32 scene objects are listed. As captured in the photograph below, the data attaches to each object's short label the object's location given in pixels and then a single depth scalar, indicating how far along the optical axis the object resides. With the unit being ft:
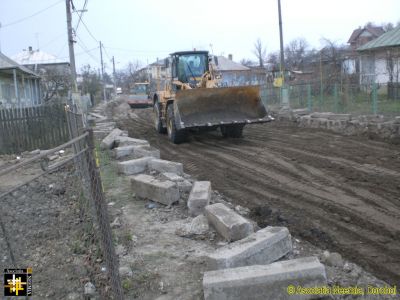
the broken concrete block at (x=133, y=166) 31.76
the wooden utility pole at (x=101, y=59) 218.50
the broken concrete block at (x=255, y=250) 14.61
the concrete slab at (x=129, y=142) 41.96
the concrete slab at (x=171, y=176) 26.02
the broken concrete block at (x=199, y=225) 19.38
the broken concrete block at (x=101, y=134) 56.51
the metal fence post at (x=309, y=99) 67.25
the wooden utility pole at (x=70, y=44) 80.53
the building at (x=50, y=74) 130.82
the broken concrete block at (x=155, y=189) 23.35
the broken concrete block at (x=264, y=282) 12.96
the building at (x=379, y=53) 81.28
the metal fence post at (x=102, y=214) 12.02
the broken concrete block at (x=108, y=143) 45.03
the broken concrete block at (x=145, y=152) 35.19
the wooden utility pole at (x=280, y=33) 85.20
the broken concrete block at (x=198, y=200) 21.91
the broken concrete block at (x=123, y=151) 38.19
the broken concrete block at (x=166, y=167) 30.07
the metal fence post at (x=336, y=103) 60.49
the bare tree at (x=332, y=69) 80.94
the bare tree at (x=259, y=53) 317.01
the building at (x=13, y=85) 83.92
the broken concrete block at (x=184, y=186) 25.20
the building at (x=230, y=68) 228.59
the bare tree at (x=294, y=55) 183.01
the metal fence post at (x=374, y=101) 50.60
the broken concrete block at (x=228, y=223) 17.49
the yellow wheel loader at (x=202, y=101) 45.06
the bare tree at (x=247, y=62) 334.03
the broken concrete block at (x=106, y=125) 69.15
